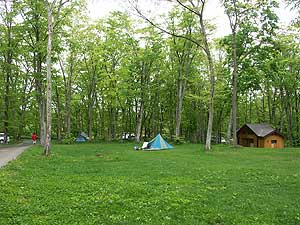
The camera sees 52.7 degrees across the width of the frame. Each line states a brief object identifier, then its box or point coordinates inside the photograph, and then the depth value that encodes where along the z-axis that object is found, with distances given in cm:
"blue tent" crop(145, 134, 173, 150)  2602
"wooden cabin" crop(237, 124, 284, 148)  3394
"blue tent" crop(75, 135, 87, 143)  4215
